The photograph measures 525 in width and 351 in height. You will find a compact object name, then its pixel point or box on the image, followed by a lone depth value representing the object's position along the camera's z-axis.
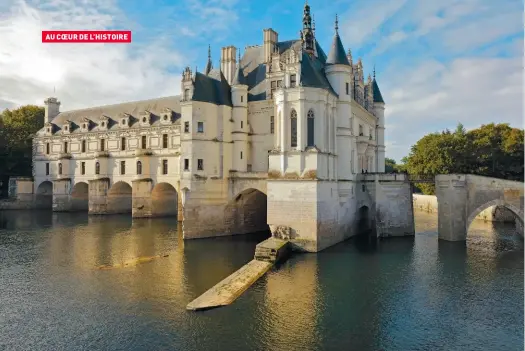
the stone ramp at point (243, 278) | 18.10
